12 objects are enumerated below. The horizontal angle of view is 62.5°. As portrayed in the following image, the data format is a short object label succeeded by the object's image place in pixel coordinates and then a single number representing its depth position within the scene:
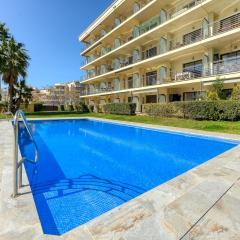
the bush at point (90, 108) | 38.81
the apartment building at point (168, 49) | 17.08
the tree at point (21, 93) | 32.66
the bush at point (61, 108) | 48.11
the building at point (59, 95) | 57.38
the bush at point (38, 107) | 44.03
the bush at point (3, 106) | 32.22
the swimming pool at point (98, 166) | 4.20
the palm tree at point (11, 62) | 27.80
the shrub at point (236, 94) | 14.95
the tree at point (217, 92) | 16.14
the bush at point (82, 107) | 39.83
